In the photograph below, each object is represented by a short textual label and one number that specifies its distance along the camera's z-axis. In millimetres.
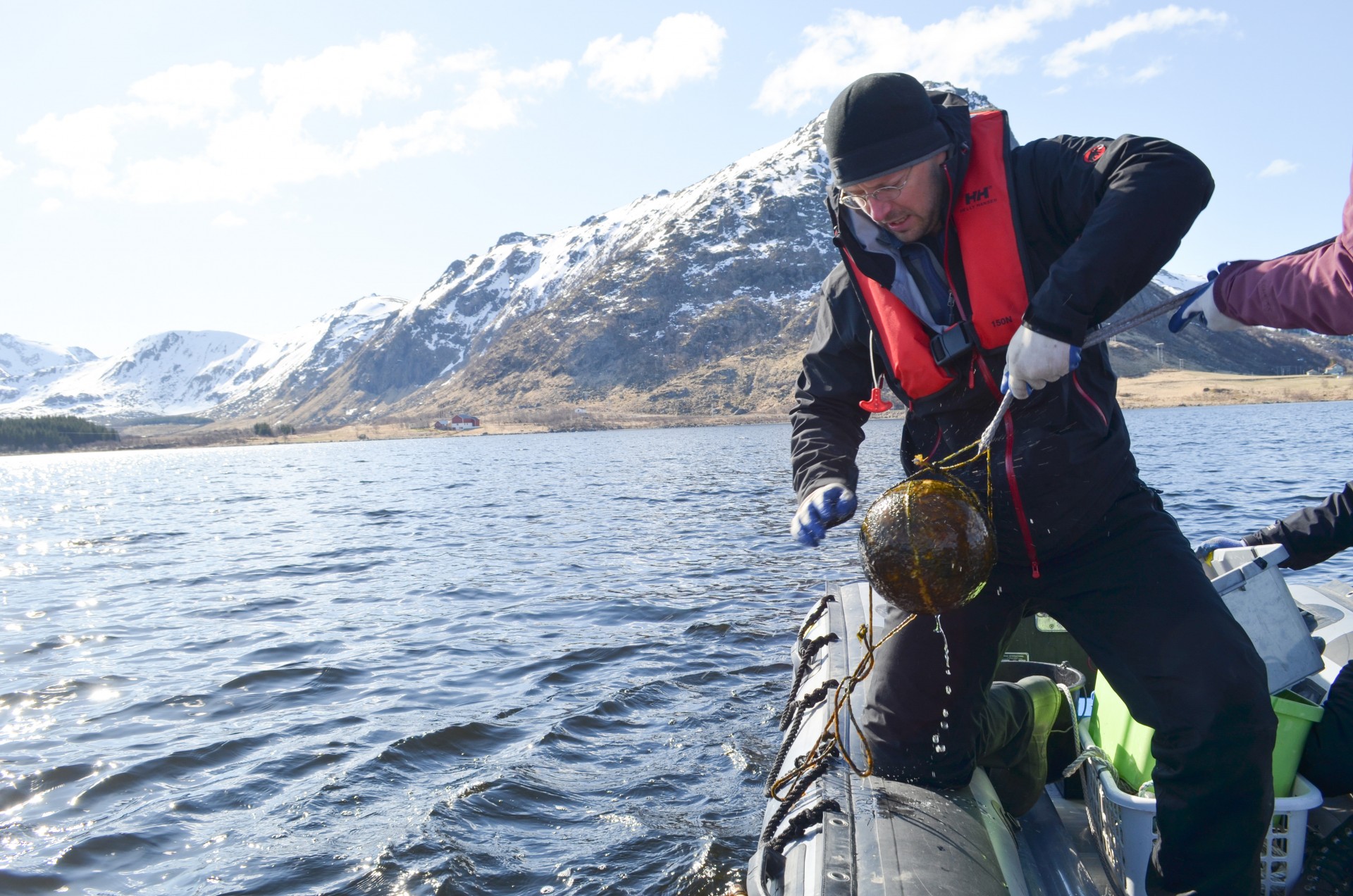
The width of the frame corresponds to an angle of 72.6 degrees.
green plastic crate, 3449
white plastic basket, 3262
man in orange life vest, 2900
